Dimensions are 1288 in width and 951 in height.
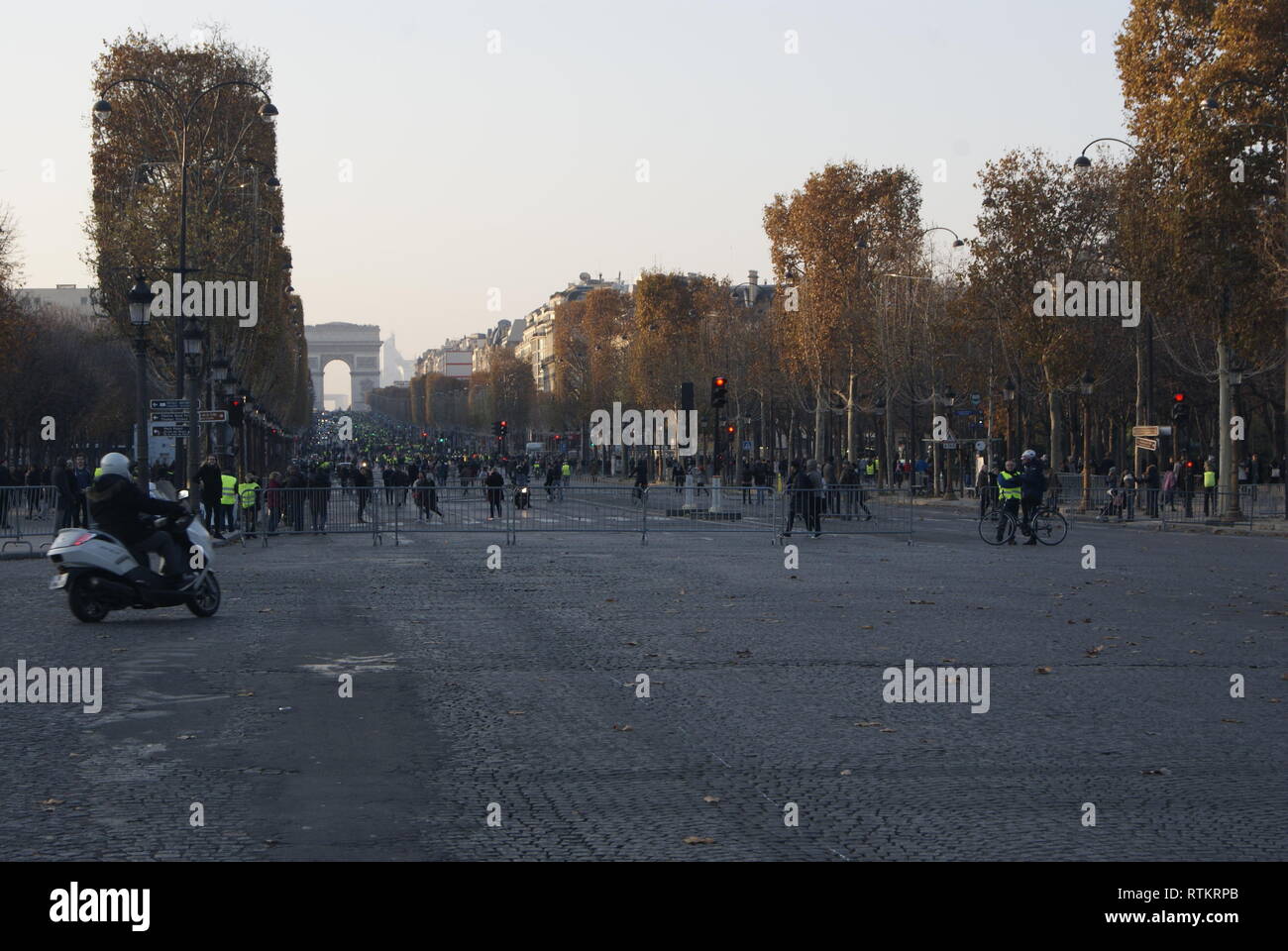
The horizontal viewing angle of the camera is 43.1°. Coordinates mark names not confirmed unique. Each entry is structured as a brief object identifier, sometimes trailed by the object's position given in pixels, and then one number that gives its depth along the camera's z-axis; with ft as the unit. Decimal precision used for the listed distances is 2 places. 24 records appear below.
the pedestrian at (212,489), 100.48
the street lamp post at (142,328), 93.40
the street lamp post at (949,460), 200.95
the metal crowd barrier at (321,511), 101.60
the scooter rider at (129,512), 49.11
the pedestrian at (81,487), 102.14
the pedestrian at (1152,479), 152.66
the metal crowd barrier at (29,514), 91.76
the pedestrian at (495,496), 105.09
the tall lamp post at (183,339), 103.40
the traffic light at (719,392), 119.65
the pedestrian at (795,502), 102.12
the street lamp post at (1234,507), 123.13
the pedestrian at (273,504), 106.01
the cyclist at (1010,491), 89.81
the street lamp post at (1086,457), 158.51
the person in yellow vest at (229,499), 103.91
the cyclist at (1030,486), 90.02
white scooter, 48.73
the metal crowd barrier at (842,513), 102.68
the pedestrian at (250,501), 109.40
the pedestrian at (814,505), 102.14
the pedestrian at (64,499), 97.81
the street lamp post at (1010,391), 172.35
